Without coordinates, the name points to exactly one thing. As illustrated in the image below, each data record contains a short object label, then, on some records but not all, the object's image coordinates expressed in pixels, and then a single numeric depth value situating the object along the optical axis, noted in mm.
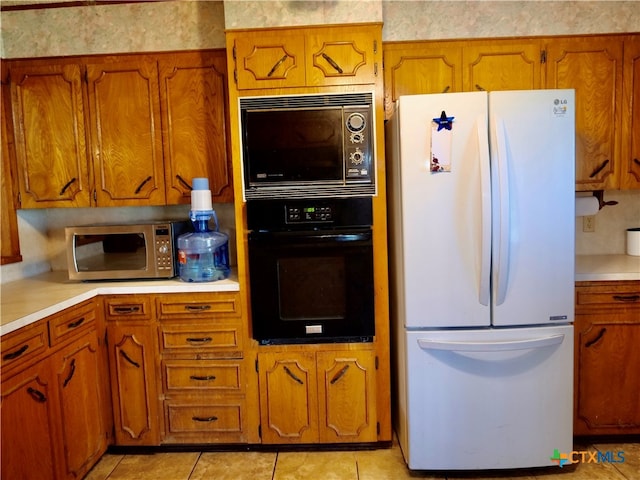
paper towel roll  2416
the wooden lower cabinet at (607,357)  2107
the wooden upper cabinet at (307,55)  2057
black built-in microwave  2043
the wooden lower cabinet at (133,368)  2182
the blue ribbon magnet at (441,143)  1796
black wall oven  2047
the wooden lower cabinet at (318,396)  2143
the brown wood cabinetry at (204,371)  2168
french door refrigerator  1786
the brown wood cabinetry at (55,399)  1565
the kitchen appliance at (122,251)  2244
